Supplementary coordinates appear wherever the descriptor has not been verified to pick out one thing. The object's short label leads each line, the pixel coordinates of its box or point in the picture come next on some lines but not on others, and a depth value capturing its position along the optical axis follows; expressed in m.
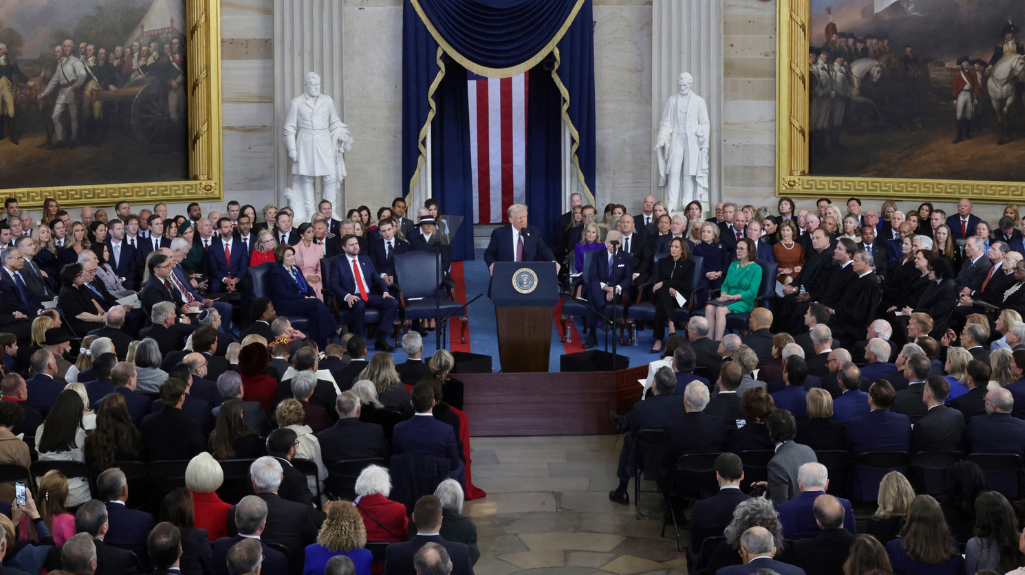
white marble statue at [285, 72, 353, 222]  15.15
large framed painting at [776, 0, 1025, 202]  15.54
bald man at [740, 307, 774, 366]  9.80
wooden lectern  10.60
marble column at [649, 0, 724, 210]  15.86
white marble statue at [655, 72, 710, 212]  15.34
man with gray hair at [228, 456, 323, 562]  5.95
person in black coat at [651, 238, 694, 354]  12.09
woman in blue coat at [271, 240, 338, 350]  11.64
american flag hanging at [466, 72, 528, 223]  17.22
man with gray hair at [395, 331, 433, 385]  8.67
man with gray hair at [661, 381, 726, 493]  7.36
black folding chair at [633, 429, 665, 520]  7.86
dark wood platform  9.98
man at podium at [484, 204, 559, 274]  12.52
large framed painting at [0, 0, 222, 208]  14.56
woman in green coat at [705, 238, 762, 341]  11.81
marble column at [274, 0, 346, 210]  15.75
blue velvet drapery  15.77
